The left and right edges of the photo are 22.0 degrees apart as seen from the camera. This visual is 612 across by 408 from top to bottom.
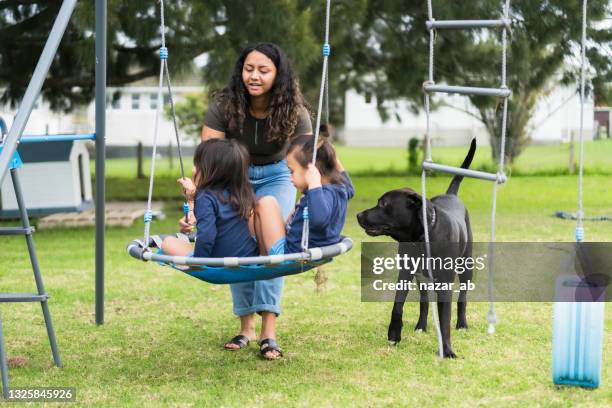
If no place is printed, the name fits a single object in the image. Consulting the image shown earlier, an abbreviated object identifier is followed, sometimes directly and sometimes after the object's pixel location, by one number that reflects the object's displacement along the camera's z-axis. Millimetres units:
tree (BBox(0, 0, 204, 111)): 13502
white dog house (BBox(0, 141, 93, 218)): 14336
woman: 6288
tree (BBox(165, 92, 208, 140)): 42810
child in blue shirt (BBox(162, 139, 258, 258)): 5691
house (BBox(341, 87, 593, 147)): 38371
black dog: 6408
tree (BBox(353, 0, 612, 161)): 14562
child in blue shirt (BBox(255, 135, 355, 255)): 5620
